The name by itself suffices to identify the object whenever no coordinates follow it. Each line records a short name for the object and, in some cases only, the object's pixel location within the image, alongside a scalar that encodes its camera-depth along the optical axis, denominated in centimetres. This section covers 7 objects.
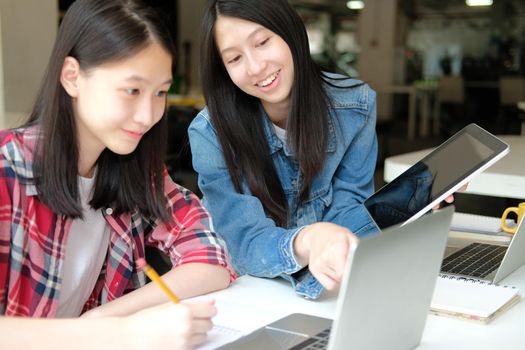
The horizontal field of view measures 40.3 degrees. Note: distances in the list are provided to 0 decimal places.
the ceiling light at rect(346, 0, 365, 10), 1087
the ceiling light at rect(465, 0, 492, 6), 1056
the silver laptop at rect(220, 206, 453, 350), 78
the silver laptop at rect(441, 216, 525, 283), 135
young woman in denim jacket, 147
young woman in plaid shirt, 118
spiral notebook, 116
